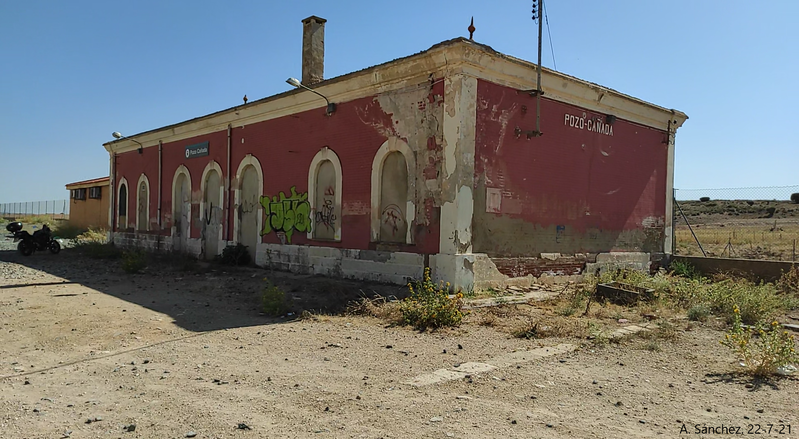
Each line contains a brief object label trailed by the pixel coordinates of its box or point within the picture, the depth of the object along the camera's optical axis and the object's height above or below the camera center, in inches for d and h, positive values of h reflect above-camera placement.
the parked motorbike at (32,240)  746.8 -35.3
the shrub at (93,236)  999.0 -40.3
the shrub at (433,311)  298.4 -46.8
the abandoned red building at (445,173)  411.8 +43.6
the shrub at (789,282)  438.3 -39.4
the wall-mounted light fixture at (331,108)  510.3 +99.8
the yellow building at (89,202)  1166.3 +25.9
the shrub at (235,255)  616.7 -40.2
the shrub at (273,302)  339.9 -49.8
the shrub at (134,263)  550.6 -46.0
